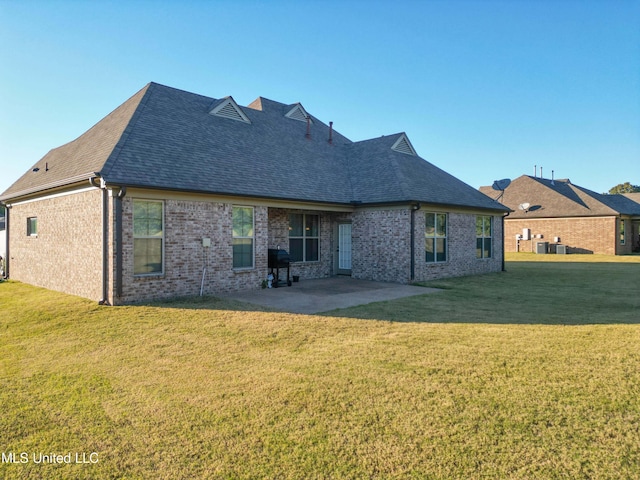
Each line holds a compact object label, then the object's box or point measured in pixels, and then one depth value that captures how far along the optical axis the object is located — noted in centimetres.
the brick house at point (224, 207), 981
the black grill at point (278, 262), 1268
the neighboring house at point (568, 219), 2883
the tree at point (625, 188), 7506
